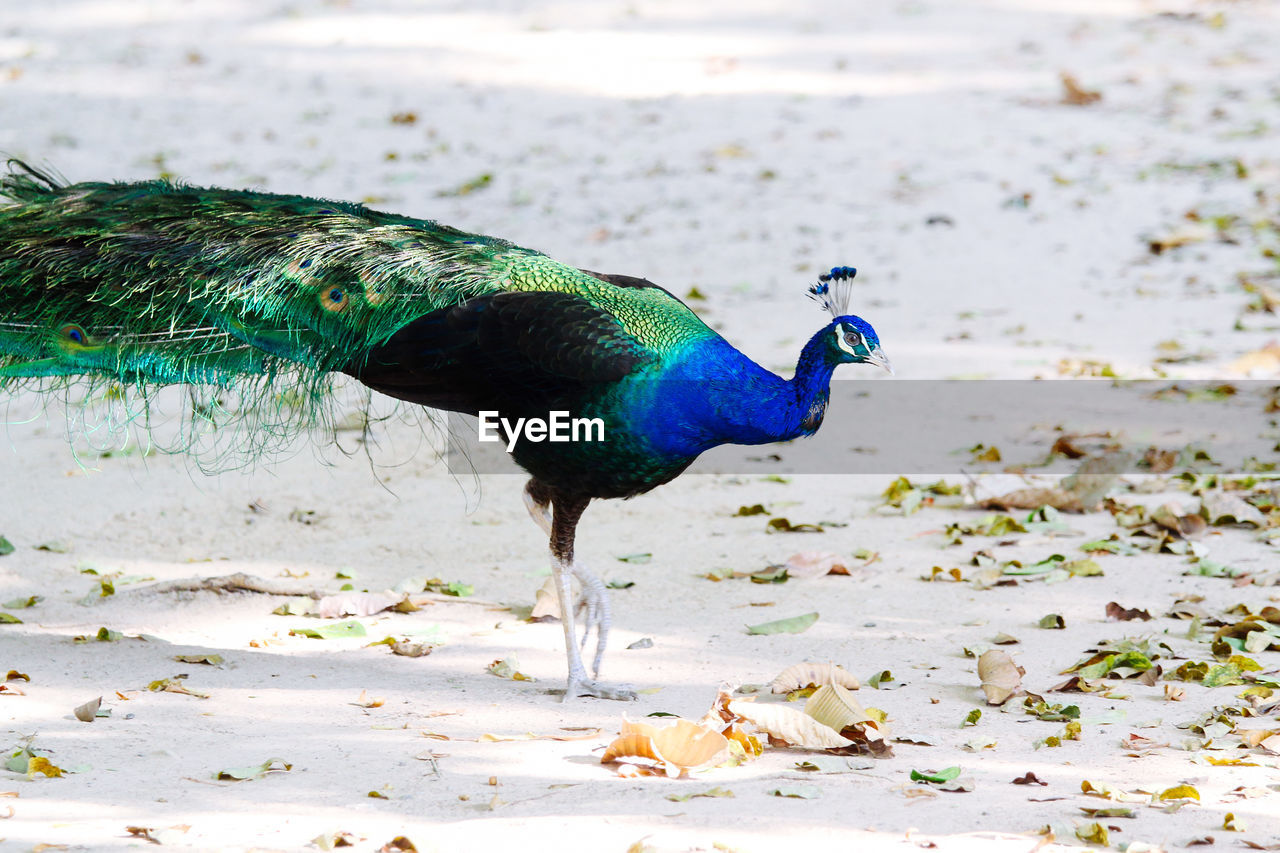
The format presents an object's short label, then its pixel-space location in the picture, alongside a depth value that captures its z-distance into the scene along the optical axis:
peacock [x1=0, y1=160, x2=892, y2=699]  8.74
